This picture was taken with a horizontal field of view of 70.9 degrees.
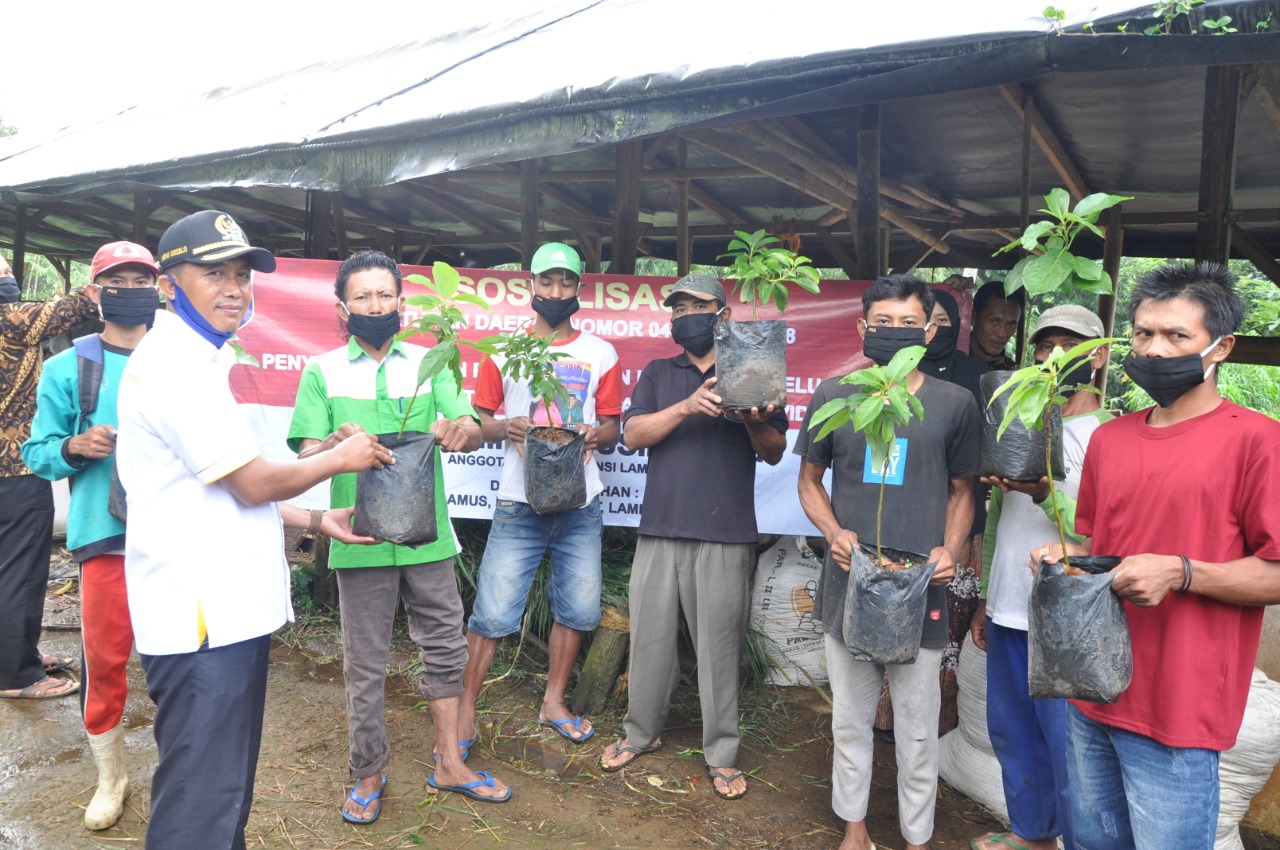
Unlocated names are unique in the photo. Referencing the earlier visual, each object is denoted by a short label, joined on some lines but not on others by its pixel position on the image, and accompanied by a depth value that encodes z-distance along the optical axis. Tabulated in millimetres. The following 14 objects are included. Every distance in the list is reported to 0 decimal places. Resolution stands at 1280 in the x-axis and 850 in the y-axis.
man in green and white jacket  3107
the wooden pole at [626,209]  4867
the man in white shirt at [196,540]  2059
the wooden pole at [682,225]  5629
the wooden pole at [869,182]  4149
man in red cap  3029
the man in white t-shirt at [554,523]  3686
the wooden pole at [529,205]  4859
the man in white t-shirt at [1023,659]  2854
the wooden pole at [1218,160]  3311
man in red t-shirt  1923
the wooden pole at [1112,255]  5616
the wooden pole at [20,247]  7777
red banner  4328
